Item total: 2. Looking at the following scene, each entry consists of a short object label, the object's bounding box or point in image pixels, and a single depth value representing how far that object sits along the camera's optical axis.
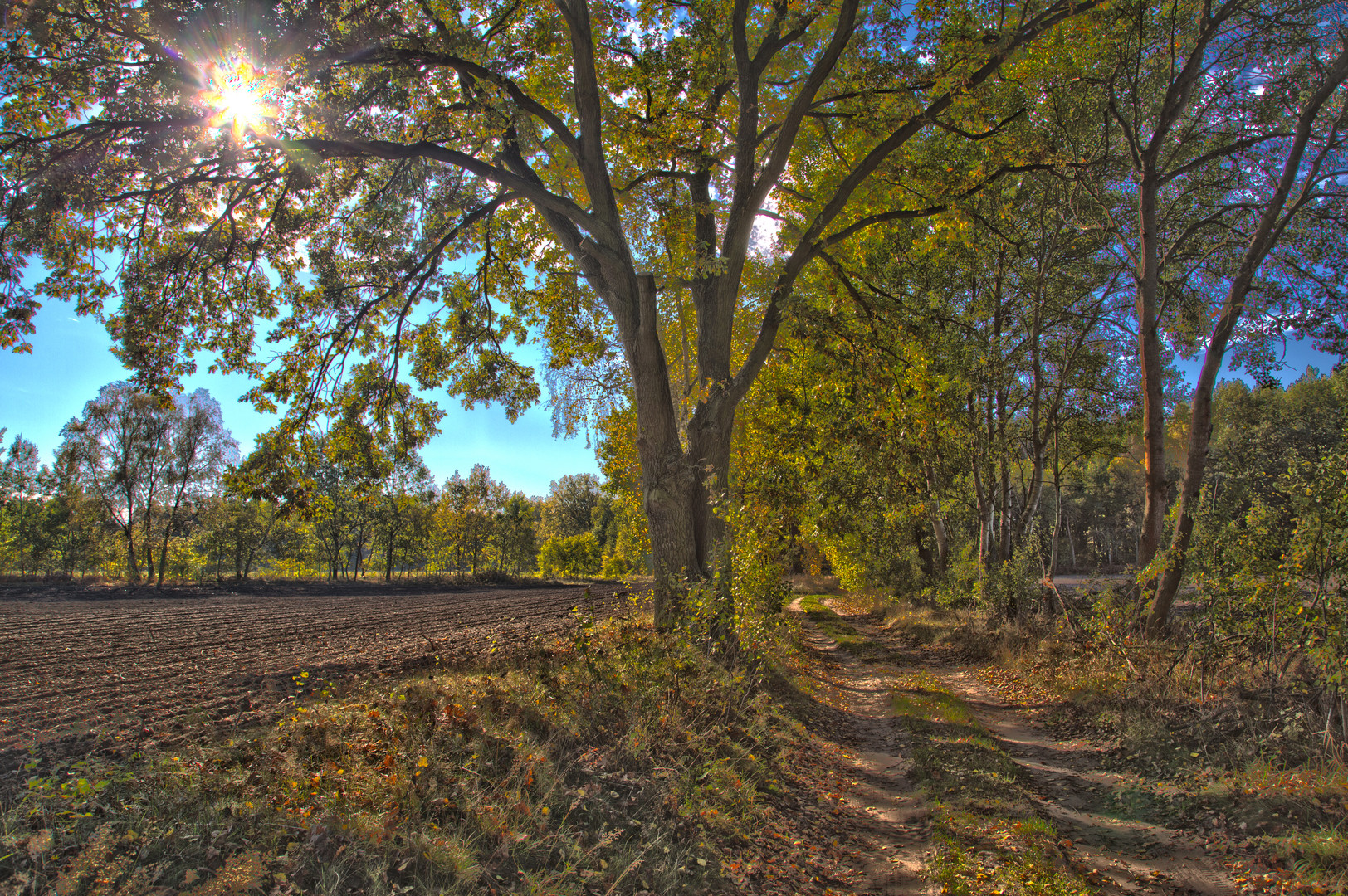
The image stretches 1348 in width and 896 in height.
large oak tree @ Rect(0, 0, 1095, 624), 6.52
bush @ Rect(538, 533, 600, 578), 62.31
